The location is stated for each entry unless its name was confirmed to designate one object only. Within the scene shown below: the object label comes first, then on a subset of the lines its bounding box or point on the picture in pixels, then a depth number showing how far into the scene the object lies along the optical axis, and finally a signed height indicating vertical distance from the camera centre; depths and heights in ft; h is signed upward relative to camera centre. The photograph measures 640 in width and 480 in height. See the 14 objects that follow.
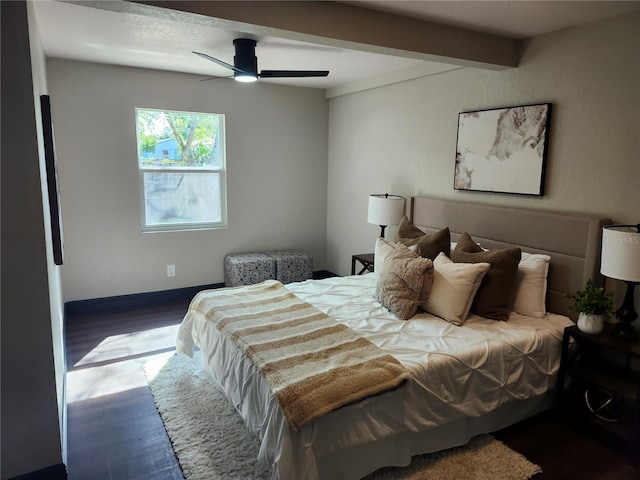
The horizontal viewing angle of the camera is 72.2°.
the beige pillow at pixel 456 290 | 9.01 -2.37
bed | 6.44 -3.35
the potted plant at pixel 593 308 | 8.19 -2.43
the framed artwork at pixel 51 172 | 8.26 -0.06
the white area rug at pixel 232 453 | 7.20 -4.85
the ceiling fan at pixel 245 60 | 10.58 +2.69
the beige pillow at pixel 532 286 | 9.45 -2.35
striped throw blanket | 6.35 -3.02
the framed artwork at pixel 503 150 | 10.07 +0.66
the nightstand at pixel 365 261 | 14.12 -2.81
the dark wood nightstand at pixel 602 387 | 7.67 -3.79
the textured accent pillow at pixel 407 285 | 9.30 -2.36
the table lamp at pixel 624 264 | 7.47 -1.47
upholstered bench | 15.92 -3.48
